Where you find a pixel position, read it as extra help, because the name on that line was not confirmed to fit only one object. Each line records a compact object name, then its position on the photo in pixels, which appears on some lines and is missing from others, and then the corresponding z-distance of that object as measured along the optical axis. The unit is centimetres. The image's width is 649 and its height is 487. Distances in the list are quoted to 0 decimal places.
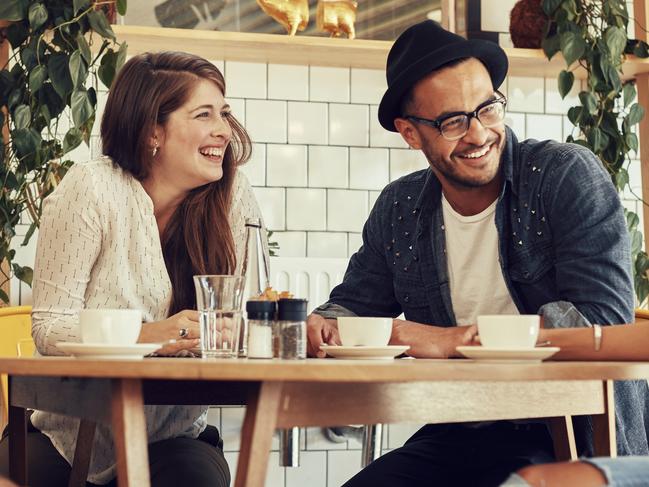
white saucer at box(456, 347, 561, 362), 226
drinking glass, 244
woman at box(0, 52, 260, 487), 290
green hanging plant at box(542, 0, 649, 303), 473
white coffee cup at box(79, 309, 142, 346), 229
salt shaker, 235
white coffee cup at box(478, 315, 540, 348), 229
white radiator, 468
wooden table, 196
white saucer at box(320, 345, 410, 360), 235
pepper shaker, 233
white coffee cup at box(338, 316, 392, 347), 244
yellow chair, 374
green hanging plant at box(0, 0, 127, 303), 418
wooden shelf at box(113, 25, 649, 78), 456
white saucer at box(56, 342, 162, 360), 220
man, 278
